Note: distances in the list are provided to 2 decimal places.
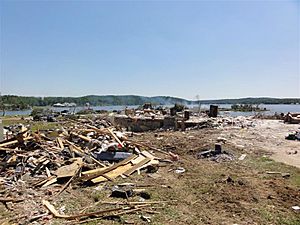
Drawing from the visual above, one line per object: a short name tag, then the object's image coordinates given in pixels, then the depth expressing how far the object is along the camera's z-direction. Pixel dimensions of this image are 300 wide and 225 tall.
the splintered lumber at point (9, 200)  4.21
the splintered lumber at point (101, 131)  8.08
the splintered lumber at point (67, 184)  4.67
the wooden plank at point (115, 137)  7.28
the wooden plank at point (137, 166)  5.75
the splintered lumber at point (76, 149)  6.39
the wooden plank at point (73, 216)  3.63
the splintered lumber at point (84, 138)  7.53
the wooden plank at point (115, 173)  5.20
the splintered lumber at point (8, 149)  6.29
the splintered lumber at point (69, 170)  5.28
